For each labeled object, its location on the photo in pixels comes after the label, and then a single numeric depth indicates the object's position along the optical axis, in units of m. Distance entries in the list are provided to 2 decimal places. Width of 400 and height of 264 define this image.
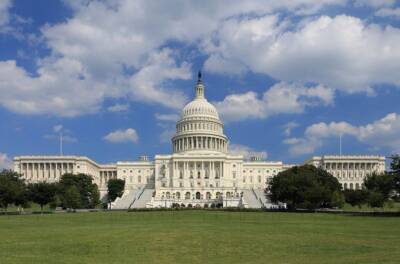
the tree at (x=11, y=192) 90.69
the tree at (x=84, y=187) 127.56
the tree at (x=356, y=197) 107.50
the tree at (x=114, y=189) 159.69
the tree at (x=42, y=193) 103.50
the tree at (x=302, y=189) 91.81
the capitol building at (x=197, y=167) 167.93
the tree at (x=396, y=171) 76.31
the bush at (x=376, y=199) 79.12
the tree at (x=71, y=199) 102.00
